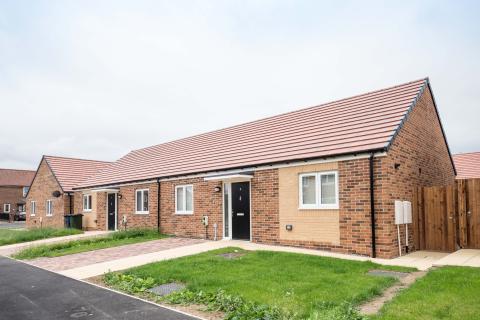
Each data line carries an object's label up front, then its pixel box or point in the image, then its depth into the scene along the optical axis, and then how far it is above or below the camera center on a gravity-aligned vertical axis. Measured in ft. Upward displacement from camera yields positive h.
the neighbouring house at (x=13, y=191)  196.65 -2.57
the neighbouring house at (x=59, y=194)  89.66 -2.24
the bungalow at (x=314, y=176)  39.09 +0.73
